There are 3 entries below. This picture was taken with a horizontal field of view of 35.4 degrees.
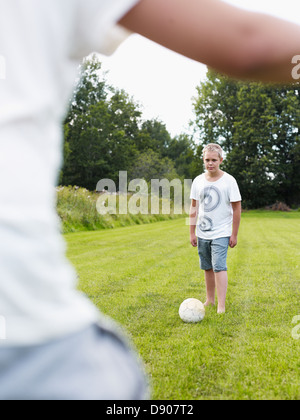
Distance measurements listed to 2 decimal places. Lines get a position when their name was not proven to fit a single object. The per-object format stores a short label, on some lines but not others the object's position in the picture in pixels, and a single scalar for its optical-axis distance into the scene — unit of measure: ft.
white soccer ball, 16.33
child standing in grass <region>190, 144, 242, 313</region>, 17.42
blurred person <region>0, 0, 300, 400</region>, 2.35
